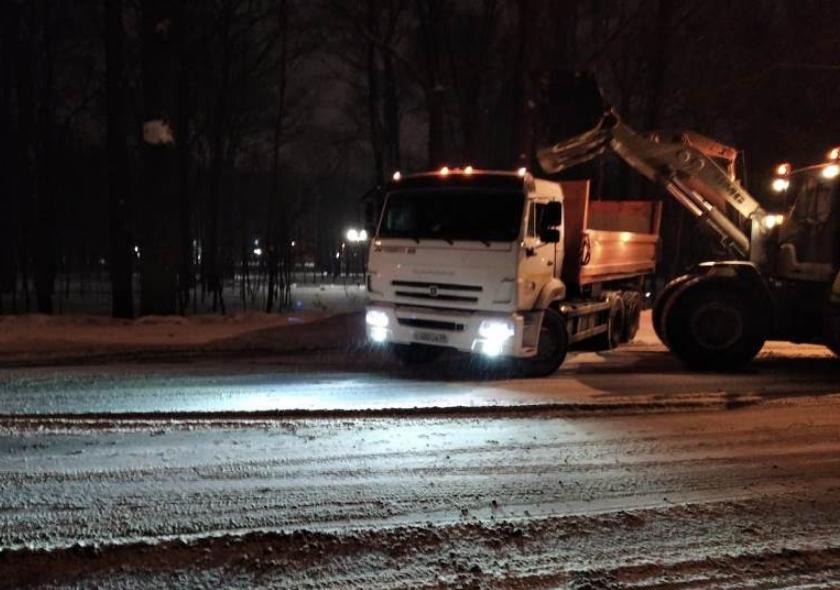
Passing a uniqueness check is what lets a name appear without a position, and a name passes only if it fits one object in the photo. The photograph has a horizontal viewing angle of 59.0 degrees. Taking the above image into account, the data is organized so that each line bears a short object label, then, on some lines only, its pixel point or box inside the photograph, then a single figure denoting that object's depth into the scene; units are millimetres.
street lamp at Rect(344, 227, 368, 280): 44194
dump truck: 10625
